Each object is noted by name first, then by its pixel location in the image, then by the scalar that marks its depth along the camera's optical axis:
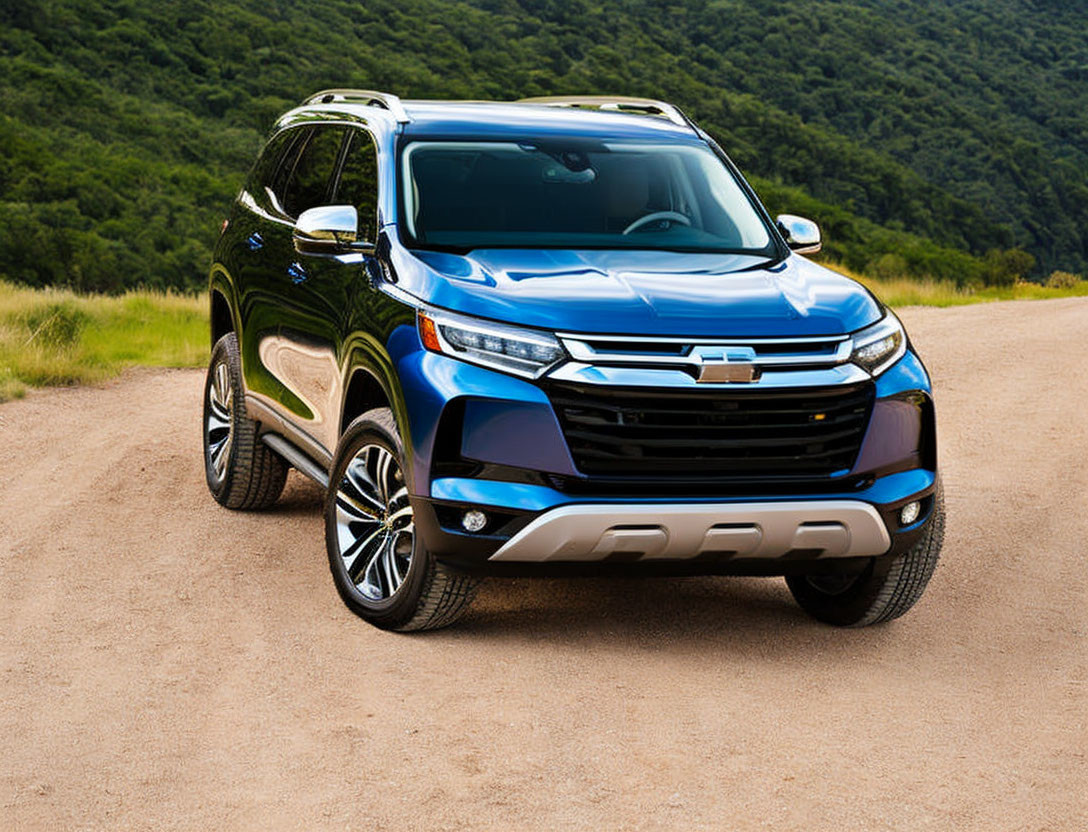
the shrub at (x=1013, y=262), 43.91
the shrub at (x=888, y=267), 42.56
